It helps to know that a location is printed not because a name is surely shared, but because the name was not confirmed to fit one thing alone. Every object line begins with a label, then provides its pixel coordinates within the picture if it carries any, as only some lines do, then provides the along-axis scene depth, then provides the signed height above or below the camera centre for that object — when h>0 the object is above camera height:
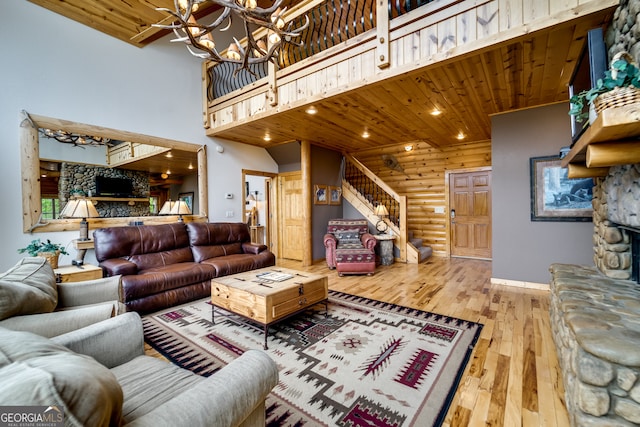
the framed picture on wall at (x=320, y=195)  6.06 +0.39
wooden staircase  5.91 +0.14
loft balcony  2.42 +1.56
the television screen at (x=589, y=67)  1.90 +1.10
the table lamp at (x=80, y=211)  3.25 +0.06
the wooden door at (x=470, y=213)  6.02 -0.09
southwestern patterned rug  1.63 -1.19
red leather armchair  4.79 -0.69
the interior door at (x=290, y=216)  6.37 -0.09
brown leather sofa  3.22 -0.66
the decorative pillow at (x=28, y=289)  1.27 -0.39
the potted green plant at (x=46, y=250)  3.02 -0.39
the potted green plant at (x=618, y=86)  1.40 +0.68
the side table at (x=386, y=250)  5.64 -0.83
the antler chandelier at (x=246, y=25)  2.38 +1.82
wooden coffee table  2.39 -0.79
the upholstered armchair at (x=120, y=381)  0.54 -0.59
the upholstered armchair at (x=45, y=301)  1.28 -0.51
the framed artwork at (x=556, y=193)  3.52 +0.19
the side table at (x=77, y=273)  2.91 -0.64
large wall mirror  3.40 +0.64
